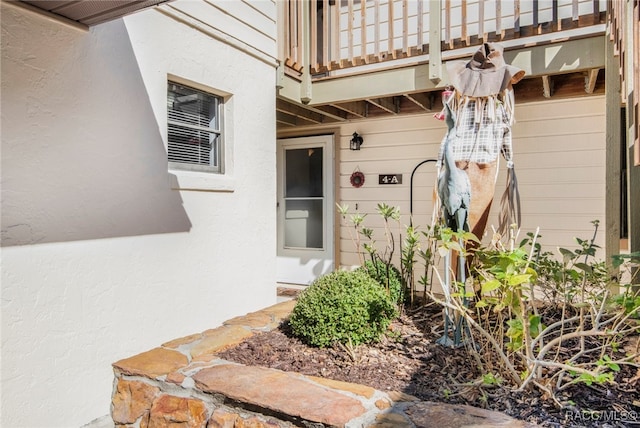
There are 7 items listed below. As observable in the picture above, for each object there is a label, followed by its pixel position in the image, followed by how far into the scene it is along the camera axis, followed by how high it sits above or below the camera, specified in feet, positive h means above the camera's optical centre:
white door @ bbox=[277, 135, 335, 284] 18.52 +0.04
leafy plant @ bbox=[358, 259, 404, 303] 11.78 -1.96
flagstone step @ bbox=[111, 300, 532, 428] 6.02 -3.03
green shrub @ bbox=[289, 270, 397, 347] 8.98 -2.28
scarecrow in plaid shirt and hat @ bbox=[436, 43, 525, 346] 9.50 +2.01
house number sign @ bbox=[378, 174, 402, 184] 16.91 +1.22
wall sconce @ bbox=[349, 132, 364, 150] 17.51 +2.84
